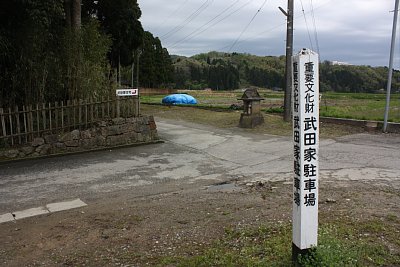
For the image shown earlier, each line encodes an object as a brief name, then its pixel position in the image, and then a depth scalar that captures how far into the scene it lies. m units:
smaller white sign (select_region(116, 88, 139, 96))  10.10
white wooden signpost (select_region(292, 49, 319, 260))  2.98
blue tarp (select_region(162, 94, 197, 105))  25.03
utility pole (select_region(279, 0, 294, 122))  13.61
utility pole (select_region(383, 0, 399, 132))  11.00
